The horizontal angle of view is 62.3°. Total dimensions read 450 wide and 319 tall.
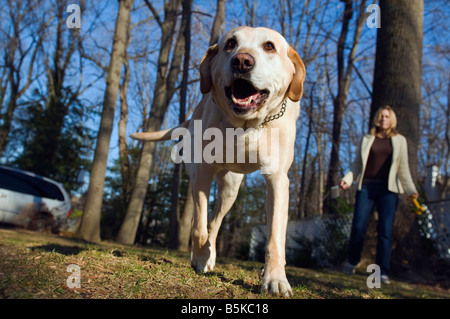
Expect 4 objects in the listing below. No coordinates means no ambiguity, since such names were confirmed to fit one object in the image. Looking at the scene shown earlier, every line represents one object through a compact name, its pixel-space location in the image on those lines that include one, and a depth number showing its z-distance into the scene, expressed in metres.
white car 9.95
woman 4.85
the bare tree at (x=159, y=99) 10.35
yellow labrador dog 2.31
